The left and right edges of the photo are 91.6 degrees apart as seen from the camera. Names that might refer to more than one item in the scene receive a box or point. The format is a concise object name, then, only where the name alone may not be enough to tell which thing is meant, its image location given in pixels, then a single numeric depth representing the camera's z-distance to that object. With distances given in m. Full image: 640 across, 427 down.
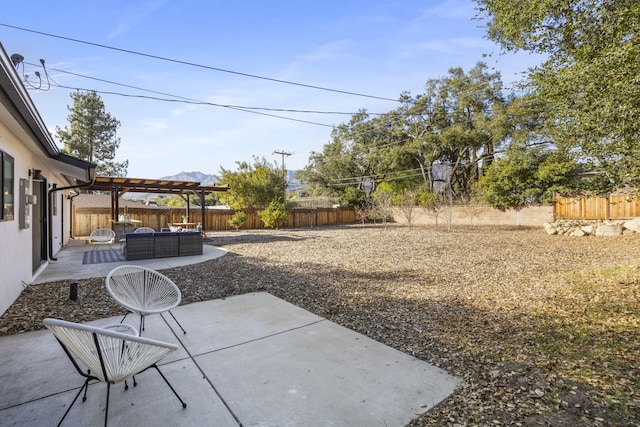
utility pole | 20.42
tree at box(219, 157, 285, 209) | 19.53
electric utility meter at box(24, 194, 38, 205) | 5.08
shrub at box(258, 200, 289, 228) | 19.36
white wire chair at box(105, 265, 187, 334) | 3.18
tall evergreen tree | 25.61
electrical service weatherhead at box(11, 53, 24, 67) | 5.13
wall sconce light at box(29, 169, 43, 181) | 5.78
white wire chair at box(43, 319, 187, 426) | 1.73
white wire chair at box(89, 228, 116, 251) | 9.63
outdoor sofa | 7.96
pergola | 11.53
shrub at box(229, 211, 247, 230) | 18.61
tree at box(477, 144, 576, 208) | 17.58
